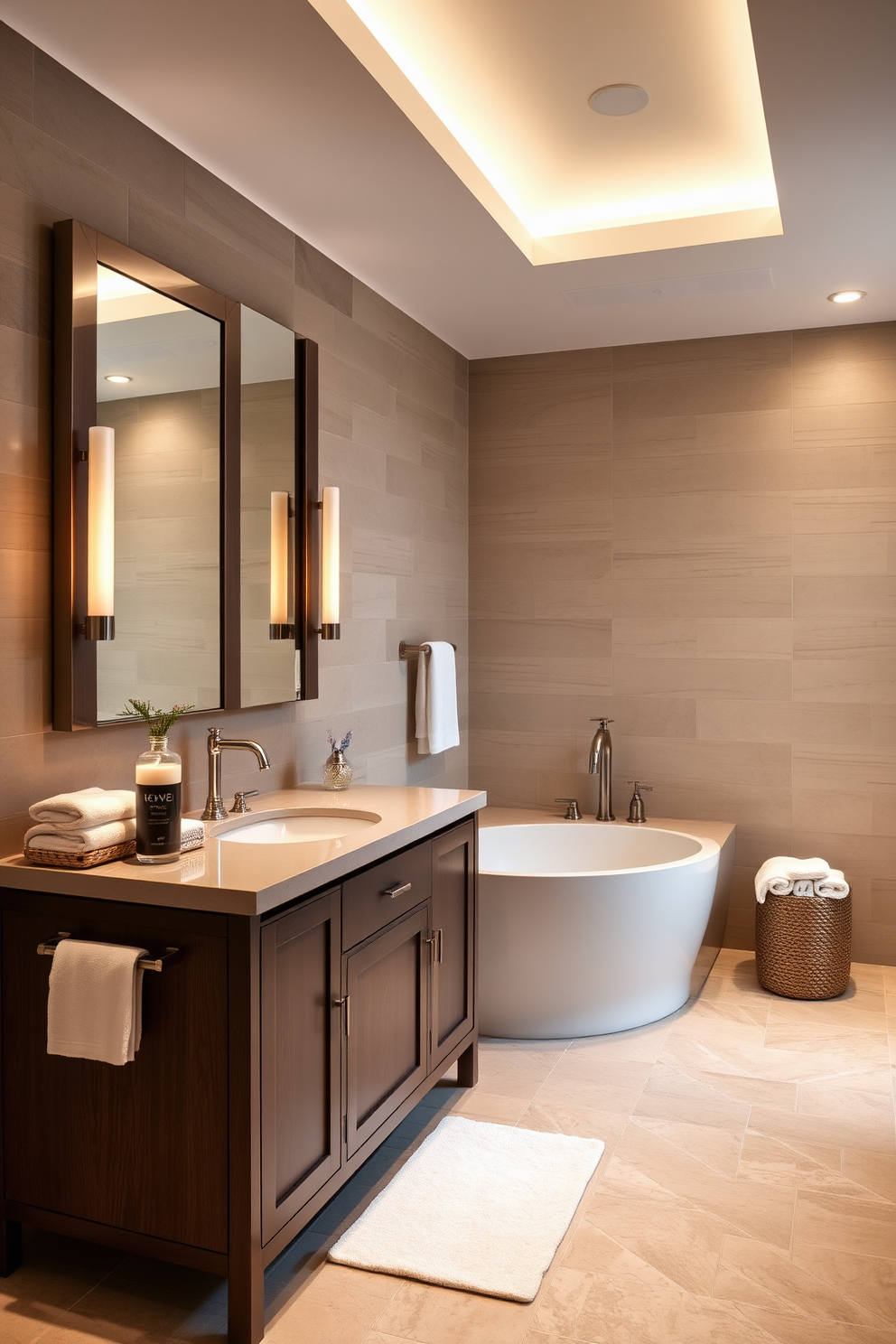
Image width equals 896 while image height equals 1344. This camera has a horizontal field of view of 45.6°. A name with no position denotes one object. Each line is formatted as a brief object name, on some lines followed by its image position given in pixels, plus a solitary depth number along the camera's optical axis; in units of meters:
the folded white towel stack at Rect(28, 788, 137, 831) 1.94
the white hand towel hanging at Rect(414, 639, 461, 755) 3.88
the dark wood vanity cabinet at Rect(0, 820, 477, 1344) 1.86
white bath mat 2.12
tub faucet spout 4.25
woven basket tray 1.94
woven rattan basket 3.65
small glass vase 3.04
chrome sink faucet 2.53
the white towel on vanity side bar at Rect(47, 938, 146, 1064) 1.86
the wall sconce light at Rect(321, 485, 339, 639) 3.06
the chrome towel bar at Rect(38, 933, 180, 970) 1.87
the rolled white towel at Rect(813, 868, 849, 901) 3.68
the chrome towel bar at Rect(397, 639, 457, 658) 3.86
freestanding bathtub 3.24
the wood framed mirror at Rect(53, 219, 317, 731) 2.18
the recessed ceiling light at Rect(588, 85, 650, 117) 2.74
